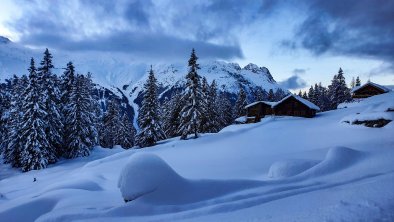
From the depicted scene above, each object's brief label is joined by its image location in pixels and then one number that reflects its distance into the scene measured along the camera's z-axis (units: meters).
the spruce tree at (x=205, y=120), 49.89
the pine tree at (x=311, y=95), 79.85
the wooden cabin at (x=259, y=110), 55.09
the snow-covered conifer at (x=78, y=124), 39.38
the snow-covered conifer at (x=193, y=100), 41.16
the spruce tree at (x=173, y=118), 52.88
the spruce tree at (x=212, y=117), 51.47
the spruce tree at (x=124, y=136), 60.14
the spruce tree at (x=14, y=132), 36.62
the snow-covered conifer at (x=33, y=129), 34.38
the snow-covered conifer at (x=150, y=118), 44.50
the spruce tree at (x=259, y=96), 75.51
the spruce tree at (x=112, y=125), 59.53
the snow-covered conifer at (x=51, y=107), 36.84
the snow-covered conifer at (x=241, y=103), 63.85
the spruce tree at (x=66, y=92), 40.53
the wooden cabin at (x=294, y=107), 50.72
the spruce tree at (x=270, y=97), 80.62
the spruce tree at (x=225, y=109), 62.55
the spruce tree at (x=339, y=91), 72.88
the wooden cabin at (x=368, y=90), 55.91
